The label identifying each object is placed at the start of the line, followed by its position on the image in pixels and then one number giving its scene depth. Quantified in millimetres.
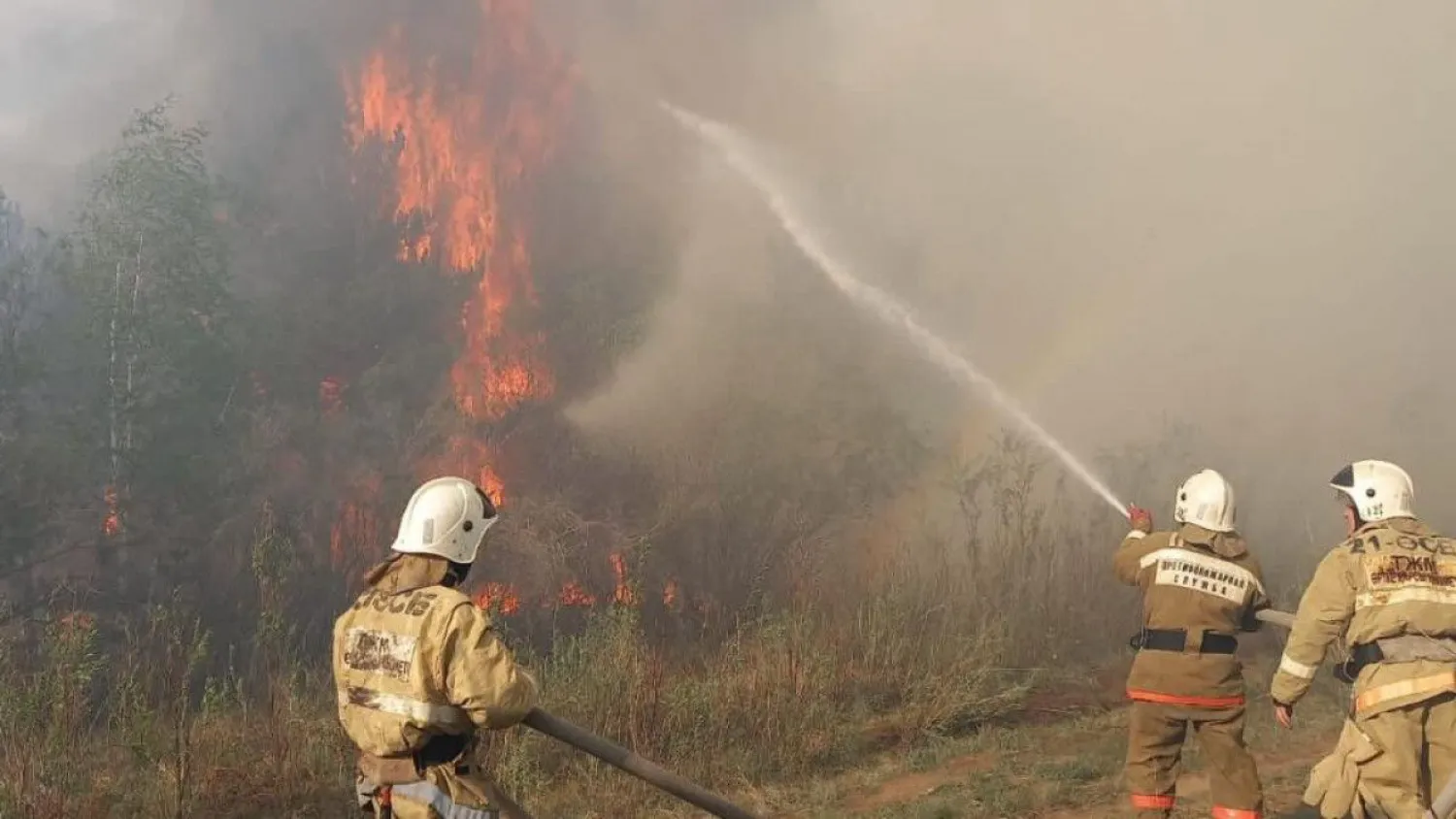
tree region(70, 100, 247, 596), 10750
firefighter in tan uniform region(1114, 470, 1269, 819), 5430
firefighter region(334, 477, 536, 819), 3156
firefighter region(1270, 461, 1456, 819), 4332
